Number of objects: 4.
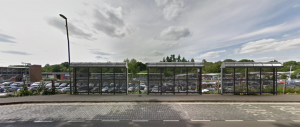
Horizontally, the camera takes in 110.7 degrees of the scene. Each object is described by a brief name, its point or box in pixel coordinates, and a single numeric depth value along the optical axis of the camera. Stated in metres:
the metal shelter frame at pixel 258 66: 8.78
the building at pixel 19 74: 41.50
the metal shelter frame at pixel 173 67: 9.02
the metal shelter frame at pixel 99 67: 9.33
